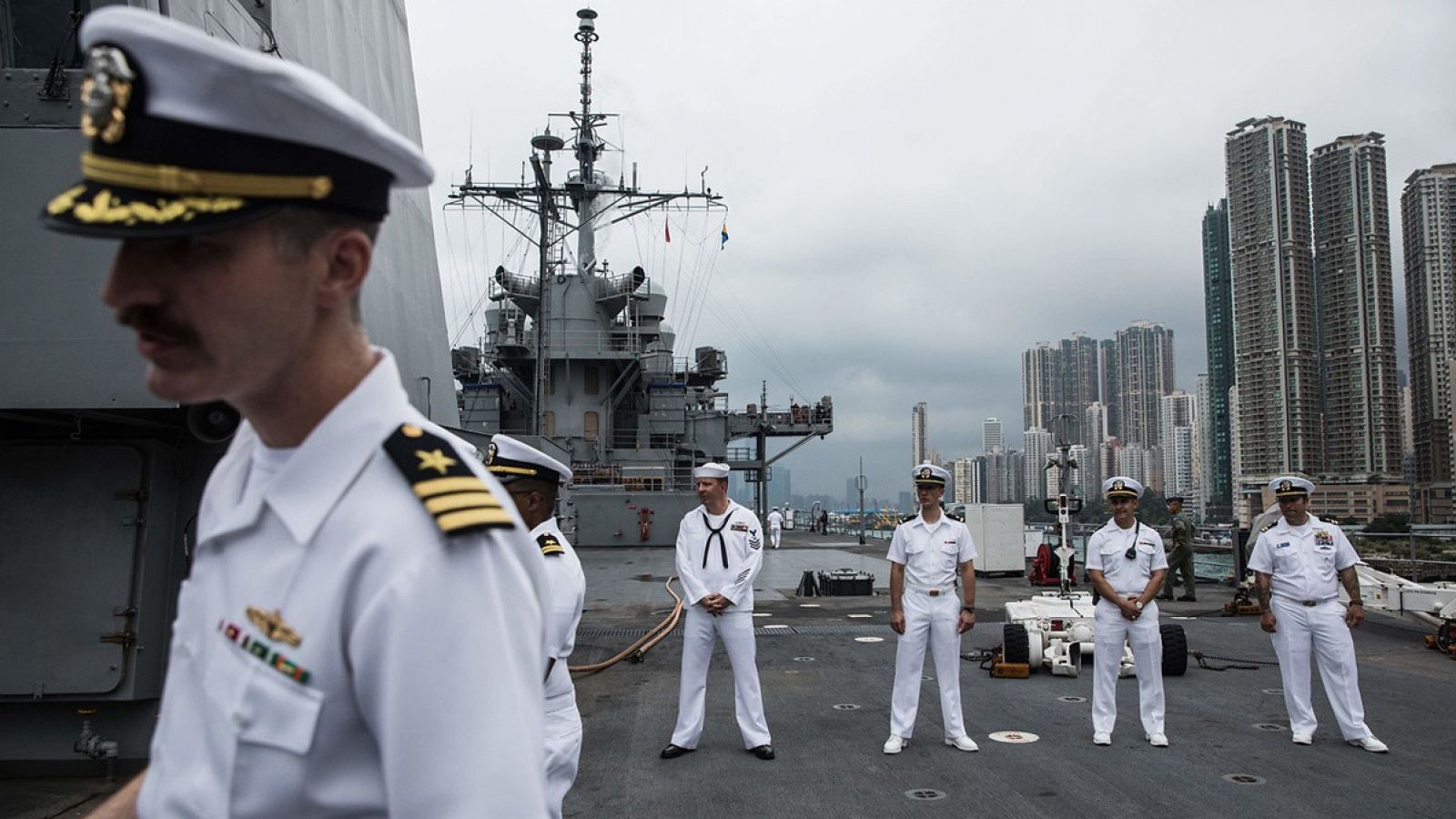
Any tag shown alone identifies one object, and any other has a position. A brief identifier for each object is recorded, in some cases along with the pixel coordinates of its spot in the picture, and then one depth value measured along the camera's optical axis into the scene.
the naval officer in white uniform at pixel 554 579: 3.15
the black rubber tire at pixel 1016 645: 8.84
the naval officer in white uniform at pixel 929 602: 6.38
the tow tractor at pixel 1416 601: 9.65
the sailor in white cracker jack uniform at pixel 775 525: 27.42
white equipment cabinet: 18.83
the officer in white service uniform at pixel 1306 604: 6.47
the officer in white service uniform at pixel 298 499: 0.90
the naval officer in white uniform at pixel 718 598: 6.21
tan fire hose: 5.83
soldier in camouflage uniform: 14.25
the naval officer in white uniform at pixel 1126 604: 6.50
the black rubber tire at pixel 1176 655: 8.77
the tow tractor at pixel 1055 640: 8.80
